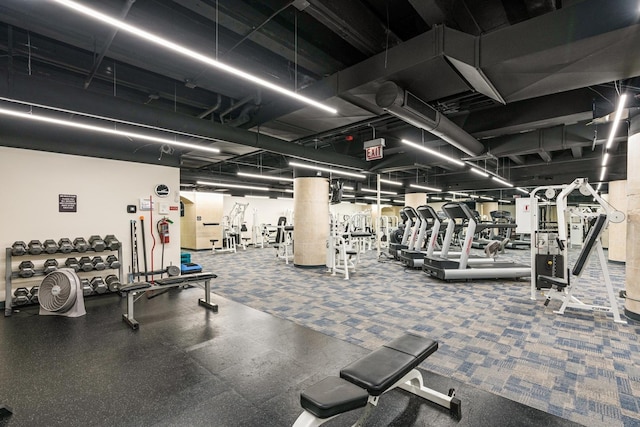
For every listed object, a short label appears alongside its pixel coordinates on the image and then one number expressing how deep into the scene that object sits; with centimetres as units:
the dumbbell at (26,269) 454
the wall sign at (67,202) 518
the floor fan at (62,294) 422
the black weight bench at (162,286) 388
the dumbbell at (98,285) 503
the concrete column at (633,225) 411
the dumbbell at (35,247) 465
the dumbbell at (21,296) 447
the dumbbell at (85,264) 502
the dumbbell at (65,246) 491
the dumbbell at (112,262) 534
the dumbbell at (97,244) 519
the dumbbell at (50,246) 479
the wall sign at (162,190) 628
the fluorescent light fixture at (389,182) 1275
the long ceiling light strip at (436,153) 605
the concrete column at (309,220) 848
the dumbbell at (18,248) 452
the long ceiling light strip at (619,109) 368
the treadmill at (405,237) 955
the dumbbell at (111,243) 539
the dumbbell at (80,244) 505
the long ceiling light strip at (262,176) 929
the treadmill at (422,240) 790
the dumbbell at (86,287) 496
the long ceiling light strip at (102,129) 384
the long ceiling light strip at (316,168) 795
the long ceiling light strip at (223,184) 1090
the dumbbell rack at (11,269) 435
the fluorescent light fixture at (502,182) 1040
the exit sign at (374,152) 656
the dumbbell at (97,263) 514
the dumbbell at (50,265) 471
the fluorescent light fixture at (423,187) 1273
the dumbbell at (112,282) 515
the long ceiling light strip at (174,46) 205
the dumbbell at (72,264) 496
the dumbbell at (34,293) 470
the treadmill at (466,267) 651
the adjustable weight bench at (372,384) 146
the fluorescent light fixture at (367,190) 1347
